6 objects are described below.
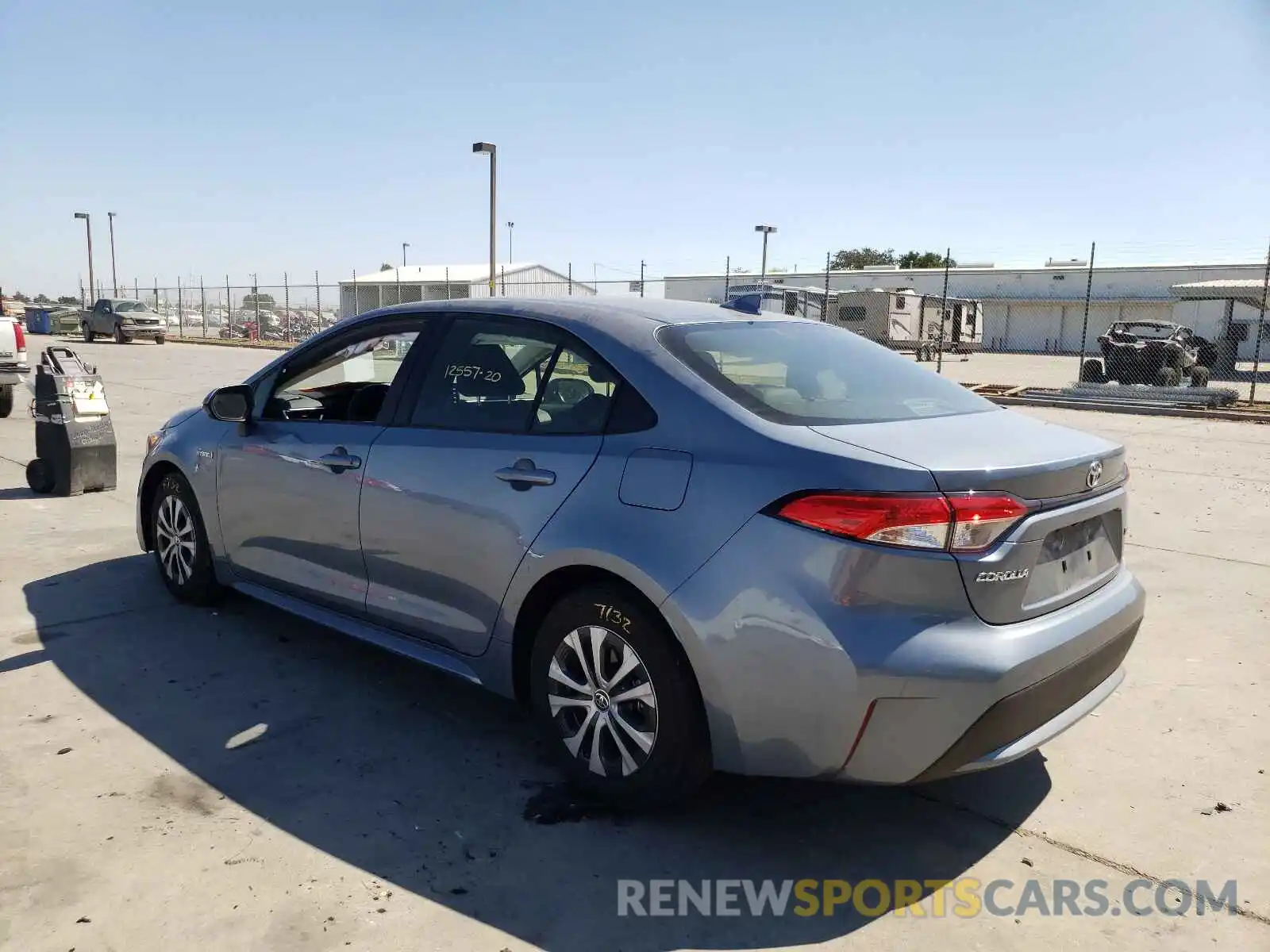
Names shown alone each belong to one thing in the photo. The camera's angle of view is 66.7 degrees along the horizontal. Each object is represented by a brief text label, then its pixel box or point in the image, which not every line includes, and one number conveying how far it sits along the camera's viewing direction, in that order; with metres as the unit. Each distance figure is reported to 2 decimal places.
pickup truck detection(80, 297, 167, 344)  35.00
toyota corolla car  2.55
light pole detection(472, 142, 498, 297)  25.03
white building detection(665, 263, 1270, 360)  46.03
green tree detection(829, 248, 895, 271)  89.12
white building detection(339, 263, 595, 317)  42.53
